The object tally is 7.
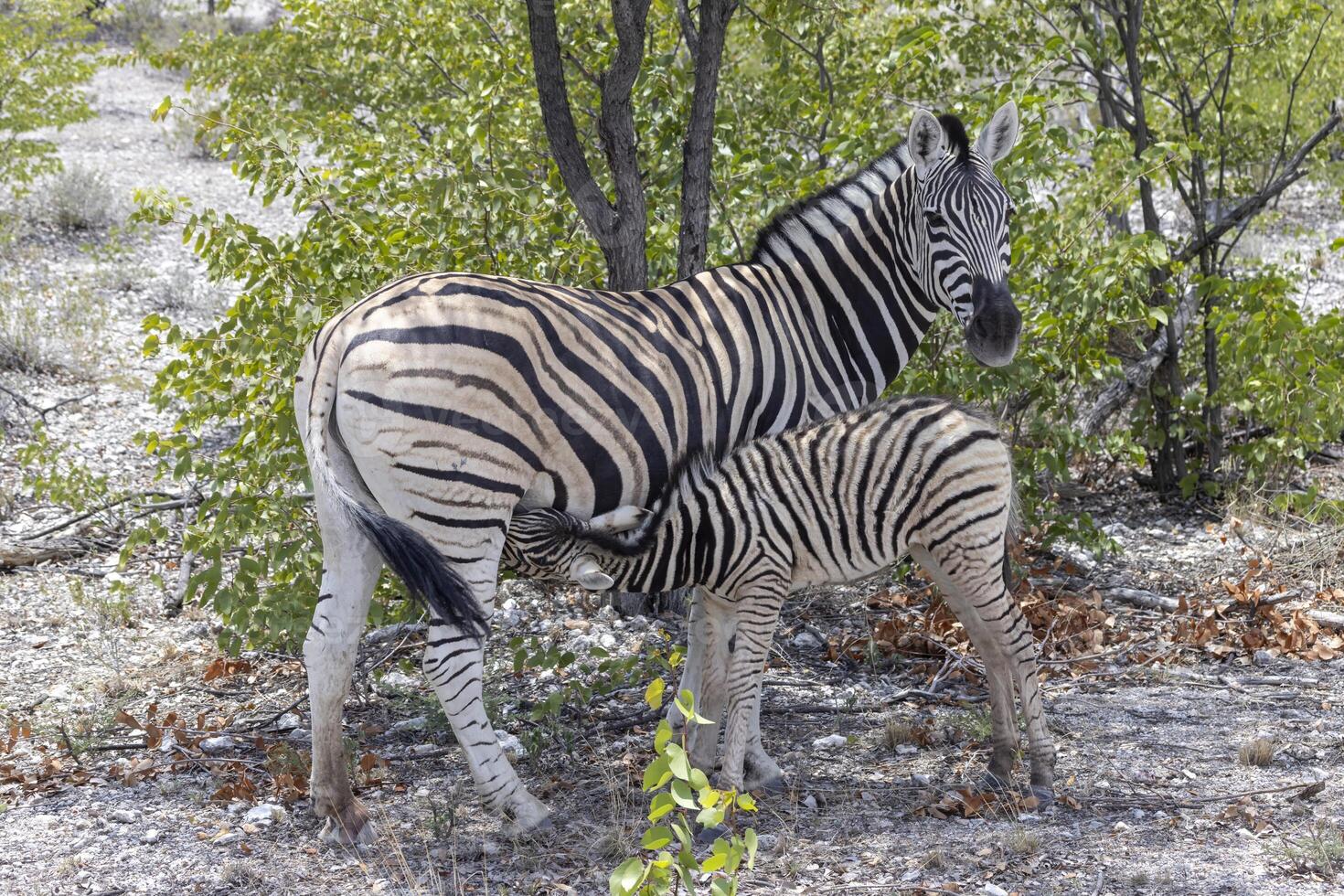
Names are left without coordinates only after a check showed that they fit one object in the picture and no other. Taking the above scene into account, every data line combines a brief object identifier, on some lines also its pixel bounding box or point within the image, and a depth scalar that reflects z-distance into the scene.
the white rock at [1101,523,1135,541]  17.98
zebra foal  10.30
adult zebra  9.59
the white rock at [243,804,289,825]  10.33
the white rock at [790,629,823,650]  14.62
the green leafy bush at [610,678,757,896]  5.91
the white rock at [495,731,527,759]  11.71
